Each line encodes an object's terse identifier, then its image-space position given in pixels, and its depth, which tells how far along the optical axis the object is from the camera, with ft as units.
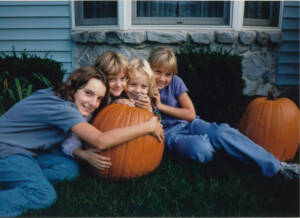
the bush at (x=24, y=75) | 11.49
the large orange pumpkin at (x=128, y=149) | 7.21
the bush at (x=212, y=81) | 12.30
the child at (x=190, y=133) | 8.04
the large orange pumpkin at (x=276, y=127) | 9.53
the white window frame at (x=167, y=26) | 16.10
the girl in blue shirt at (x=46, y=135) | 6.48
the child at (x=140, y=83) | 8.69
